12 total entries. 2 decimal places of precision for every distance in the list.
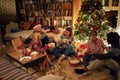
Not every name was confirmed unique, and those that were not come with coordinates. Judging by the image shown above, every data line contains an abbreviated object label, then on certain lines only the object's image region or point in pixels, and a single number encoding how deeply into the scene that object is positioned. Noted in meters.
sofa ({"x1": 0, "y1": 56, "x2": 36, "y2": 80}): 1.55
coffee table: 1.96
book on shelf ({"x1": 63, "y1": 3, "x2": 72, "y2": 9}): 3.61
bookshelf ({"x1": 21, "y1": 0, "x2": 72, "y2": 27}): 3.66
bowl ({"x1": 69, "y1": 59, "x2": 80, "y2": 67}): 2.34
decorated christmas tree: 2.79
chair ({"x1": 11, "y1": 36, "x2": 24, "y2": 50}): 2.35
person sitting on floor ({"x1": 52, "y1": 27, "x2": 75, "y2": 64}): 2.53
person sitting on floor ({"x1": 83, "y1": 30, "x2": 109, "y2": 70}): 2.17
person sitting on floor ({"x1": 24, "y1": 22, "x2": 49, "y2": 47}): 2.49
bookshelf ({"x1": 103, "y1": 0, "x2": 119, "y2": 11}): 3.76
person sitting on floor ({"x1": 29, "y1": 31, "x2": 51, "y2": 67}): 2.27
